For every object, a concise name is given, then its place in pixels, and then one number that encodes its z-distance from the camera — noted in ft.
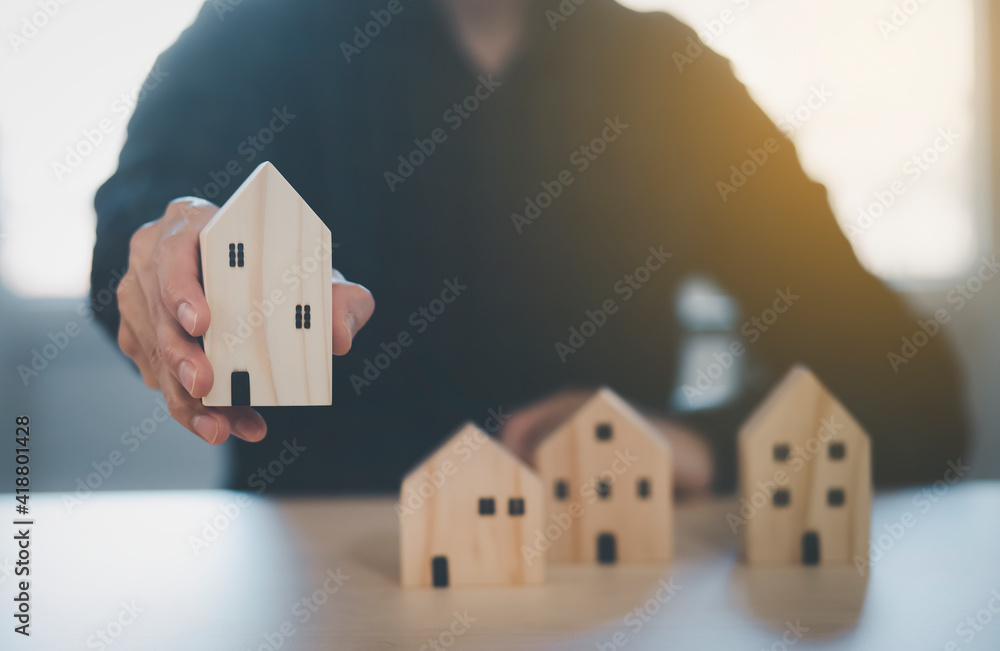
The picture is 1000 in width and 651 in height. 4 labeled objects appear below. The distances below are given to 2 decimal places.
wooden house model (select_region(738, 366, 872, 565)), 4.65
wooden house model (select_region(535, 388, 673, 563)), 4.68
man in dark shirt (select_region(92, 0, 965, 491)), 5.30
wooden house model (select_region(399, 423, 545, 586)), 4.54
